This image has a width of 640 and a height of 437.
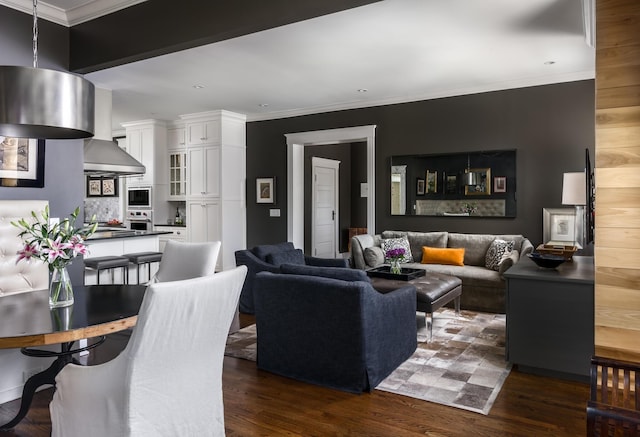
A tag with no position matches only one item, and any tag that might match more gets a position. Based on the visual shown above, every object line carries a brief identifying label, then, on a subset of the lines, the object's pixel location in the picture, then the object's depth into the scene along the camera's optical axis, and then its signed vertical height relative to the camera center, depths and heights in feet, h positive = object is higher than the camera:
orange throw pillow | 18.25 -1.75
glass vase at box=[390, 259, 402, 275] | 14.97 -1.81
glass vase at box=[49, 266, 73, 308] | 7.62 -1.28
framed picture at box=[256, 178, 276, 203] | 24.68 +1.20
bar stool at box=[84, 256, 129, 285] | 14.85 -1.66
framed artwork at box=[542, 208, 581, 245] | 17.29 -0.53
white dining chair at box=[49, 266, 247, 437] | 5.40 -2.04
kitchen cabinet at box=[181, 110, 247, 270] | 24.02 +1.77
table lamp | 15.20 +0.77
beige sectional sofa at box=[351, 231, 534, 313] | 16.53 -1.83
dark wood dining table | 6.09 -1.57
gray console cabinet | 10.32 -2.51
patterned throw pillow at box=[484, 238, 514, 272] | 17.19 -1.49
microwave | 26.30 +0.87
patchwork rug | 9.68 -3.75
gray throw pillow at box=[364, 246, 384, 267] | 18.65 -1.81
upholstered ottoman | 12.80 -2.24
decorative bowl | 11.40 -1.20
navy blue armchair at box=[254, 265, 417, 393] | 9.45 -2.48
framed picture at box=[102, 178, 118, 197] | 28.27 +1.55
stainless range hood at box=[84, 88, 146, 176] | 17.65 +2.38
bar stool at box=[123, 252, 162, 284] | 16.34 -1.63
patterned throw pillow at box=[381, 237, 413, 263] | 19.11 -1.36
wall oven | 26.37 -0.39
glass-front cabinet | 26.25 +2.16
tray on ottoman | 14.46 -1.97
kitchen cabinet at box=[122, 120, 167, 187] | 26.18 +3.76
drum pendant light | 5.65 +1.44
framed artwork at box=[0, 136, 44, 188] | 10.69 +1.19
